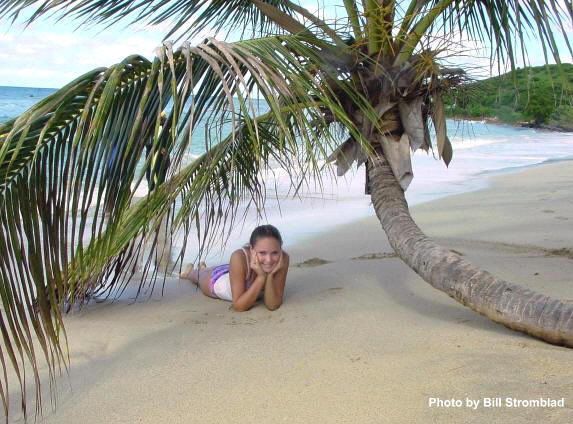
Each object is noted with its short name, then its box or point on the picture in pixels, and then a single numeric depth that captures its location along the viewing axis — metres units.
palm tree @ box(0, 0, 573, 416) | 2.20
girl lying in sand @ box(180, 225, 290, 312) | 3.69
